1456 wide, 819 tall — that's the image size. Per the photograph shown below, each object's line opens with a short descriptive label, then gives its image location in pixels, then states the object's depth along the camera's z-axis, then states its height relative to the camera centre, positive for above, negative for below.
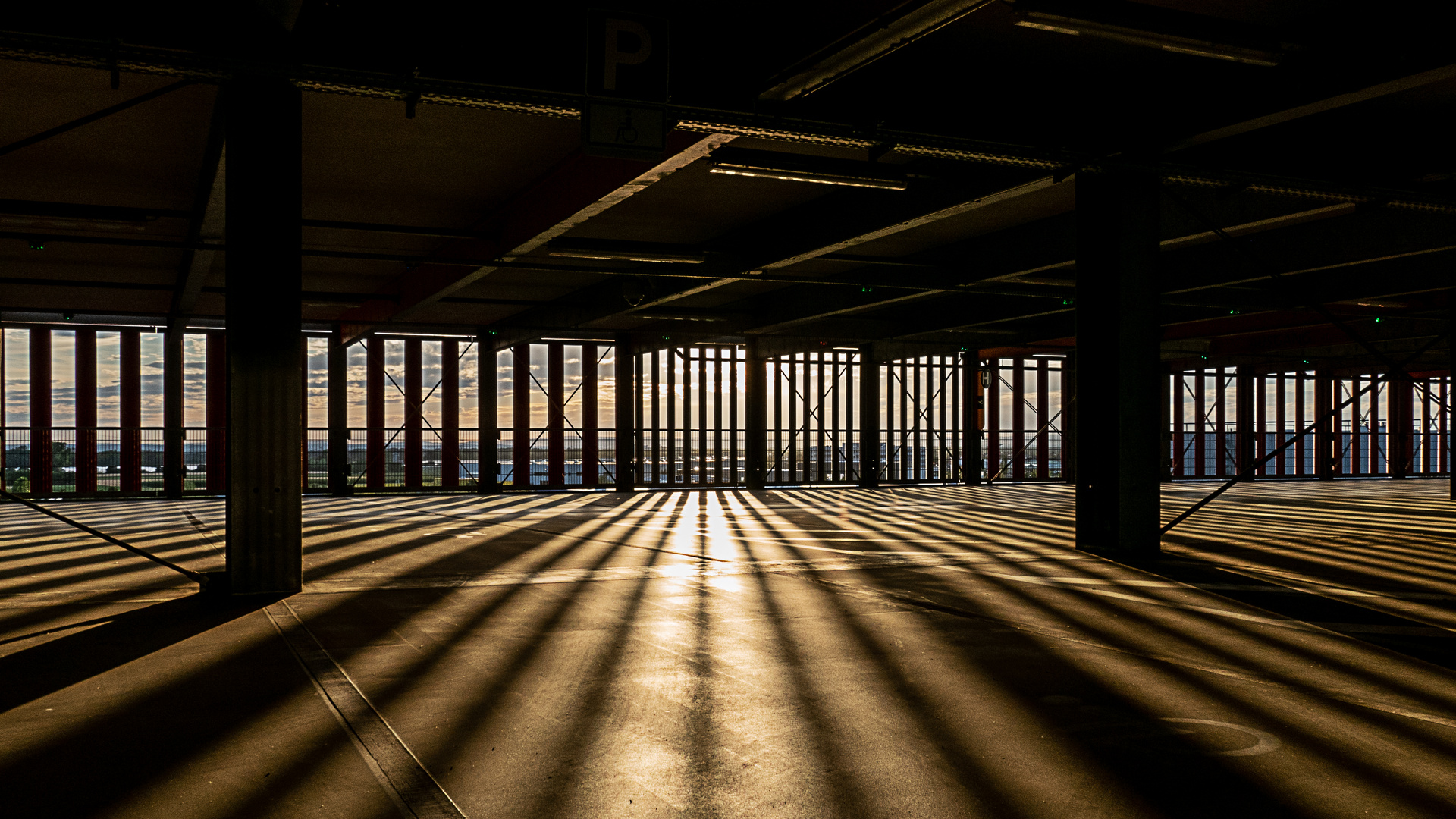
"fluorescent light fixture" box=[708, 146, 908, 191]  11.38 +2.96
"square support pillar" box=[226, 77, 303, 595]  8.73 +0.70
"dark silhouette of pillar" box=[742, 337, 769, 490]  32.22 -0.40
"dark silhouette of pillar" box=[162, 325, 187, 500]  26.95 +0.08
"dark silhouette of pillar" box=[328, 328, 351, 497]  28.91 +0.07
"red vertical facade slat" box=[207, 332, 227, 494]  29.28 +0.19
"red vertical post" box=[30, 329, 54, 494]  27.48 +0.33
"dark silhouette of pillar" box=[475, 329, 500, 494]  30.02 -0.58
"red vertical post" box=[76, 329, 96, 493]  28.06 +0.26
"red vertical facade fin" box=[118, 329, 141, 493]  28.50 +0.55
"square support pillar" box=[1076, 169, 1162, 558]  11.83 +0.50
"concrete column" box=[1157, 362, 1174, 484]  37.34 -0.73
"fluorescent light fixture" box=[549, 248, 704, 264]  16.59 +2.82
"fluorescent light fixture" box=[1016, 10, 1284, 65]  7.64 +3.09
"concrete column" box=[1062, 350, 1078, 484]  38.25 -0.31
